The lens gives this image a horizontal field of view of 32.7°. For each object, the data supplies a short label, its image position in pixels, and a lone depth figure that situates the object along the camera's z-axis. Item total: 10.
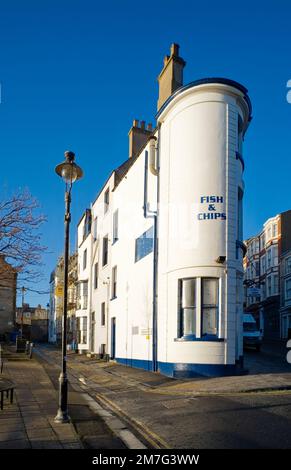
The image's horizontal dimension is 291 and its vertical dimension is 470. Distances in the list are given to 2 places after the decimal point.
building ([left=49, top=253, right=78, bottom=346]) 47.01
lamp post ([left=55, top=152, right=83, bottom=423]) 10.12
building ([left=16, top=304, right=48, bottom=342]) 79.24
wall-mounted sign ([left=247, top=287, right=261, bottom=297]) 61.20
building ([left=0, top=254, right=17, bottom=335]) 66.31
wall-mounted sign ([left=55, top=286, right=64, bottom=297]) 34.47
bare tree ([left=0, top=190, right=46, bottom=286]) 14.82
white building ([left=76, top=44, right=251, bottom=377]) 17.28
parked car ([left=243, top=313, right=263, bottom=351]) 32.75
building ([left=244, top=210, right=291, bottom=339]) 61.75
